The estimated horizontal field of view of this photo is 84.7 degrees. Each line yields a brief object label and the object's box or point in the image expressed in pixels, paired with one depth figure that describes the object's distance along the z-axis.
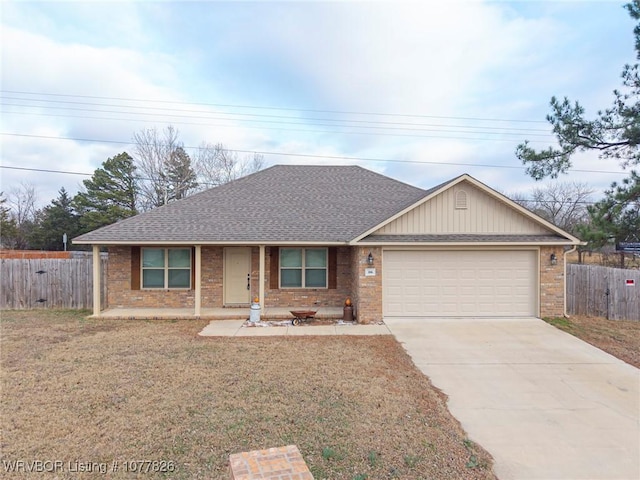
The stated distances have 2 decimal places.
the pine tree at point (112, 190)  32.06
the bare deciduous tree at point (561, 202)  33.42
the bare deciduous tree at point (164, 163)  29.70
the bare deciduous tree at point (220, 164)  29.95
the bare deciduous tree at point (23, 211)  36.10
